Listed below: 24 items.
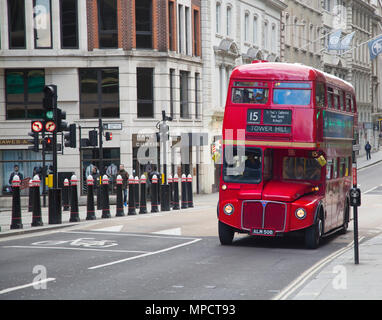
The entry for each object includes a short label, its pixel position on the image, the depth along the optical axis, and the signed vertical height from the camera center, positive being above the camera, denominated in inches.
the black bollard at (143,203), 1167.6 -102.4
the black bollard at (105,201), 1055.6 -89.9
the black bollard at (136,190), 1175.3 -87.7
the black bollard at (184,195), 1285.9 -102.3
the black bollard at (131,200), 1126.4 -94.7
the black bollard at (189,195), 1301.7 -102.8
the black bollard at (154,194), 1187.3 -91.9
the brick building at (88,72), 1533.0 +106.2
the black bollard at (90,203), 1018.1 -89.0
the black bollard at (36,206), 878.9 -79.4
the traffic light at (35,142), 1116.0 -15.9
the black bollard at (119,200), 1082.1 -92.4
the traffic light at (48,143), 932.0 -14.5
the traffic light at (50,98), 882.1 +33.3
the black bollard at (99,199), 1305.9 -109.1
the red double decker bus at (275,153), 688.4 -21.7
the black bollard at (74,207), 974.8 -89.4
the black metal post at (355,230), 551.5 -67.7
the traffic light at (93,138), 1231.5 -13.3
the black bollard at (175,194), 1243.8 -96.4
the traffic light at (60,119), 893.8 +10.3
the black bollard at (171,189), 1269.7 -92.3
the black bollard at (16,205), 854.5 -76.1
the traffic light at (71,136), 986.1 -7.5
